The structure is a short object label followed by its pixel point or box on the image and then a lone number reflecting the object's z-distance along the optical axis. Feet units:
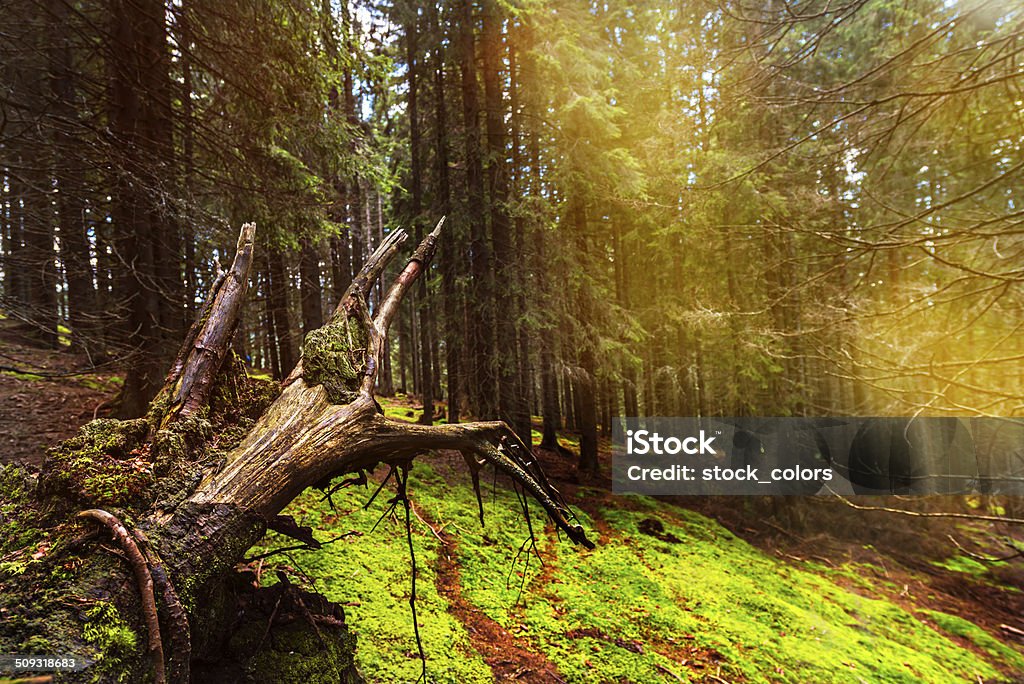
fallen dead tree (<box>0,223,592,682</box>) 3.61
